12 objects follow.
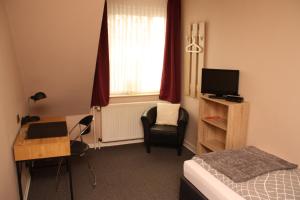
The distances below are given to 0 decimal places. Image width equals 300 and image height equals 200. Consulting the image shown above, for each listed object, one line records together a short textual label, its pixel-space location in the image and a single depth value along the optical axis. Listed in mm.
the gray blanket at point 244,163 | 2254
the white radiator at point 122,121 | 4293
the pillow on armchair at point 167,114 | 4242
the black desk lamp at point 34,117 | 3211
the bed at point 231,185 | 1969
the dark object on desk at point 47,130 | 2667
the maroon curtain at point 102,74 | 3979
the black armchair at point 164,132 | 3979
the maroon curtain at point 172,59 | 4316
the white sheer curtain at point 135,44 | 4160
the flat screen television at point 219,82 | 3203
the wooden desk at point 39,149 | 2434
